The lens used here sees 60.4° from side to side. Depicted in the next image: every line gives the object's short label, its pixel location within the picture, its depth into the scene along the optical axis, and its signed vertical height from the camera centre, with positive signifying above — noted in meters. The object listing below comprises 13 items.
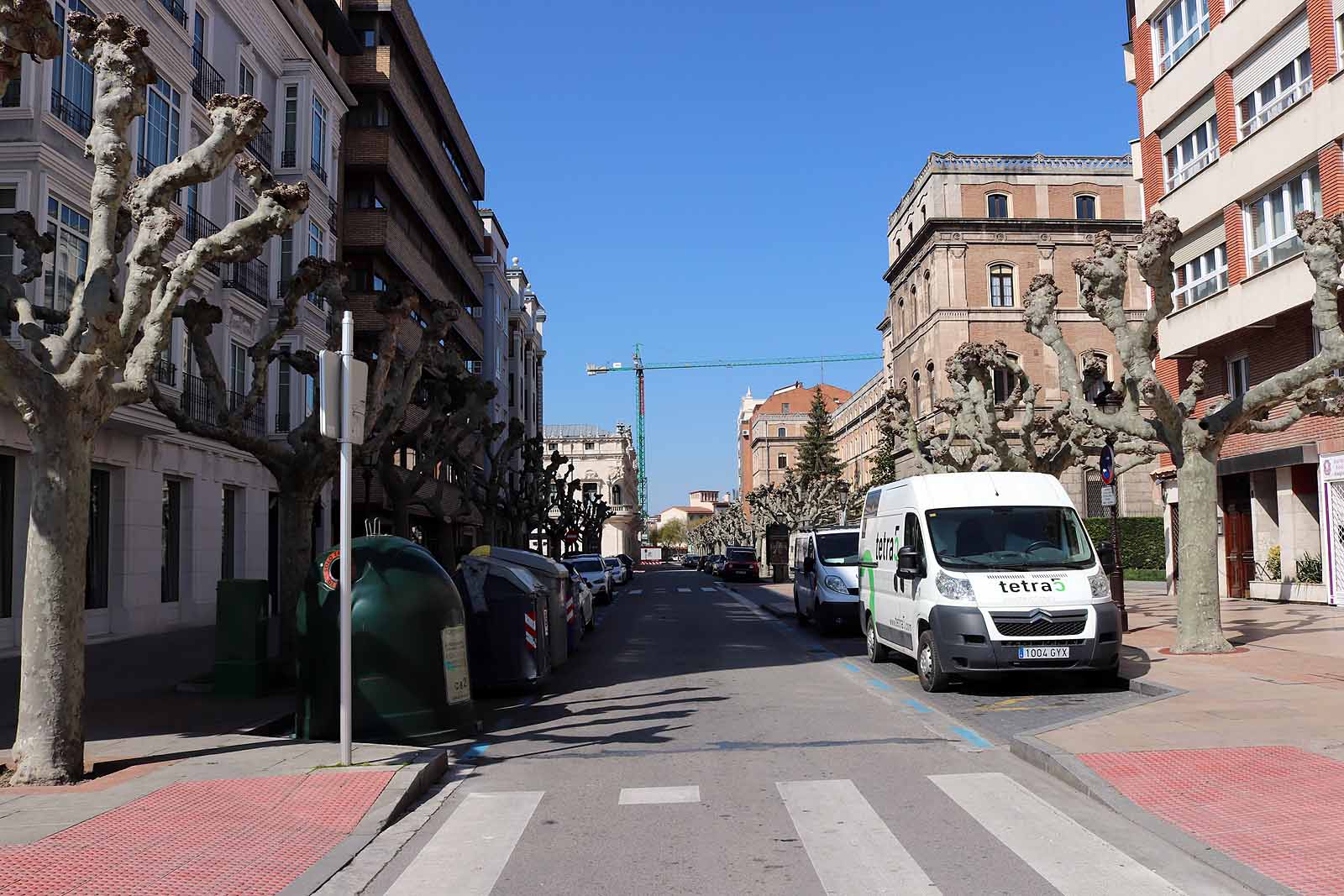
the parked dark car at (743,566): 58.66 -0.91
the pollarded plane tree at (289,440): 14.12 +1.43
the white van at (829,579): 21.73 -0.64
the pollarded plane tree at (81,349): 8.31 +1.61
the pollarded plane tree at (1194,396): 14.85 +1.93
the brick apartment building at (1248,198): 24.83 +7.90
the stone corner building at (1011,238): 59.78 +15.86
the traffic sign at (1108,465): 19.75 +1.32
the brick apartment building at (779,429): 145.50 +15.20
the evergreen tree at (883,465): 72.25 +5.27
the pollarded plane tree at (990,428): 22.92 +2.61
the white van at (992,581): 12.26 -0.41
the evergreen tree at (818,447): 106.75 +9.42
